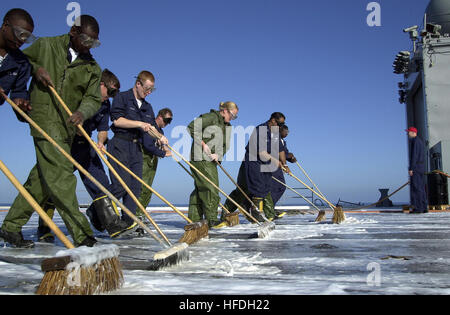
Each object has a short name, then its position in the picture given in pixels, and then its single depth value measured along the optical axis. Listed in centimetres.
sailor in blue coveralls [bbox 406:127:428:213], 924
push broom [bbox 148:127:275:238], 410
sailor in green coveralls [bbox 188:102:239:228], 545
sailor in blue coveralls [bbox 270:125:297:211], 802
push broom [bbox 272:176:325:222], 680
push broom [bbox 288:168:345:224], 614
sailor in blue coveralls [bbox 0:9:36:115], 288
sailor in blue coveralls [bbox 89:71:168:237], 423
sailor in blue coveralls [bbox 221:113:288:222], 664
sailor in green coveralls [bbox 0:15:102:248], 283
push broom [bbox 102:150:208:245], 344
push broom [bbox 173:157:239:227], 581
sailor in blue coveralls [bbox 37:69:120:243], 387
